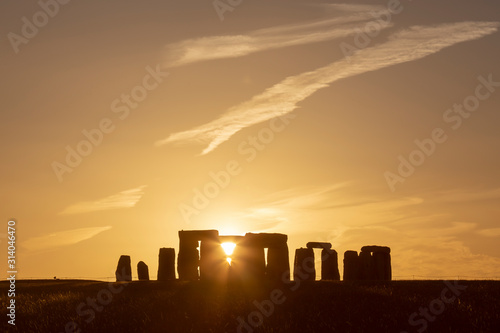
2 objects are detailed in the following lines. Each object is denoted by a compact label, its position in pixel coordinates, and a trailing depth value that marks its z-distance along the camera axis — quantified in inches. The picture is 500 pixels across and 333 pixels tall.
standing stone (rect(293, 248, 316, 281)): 1864.1
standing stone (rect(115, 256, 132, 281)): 1987.0
